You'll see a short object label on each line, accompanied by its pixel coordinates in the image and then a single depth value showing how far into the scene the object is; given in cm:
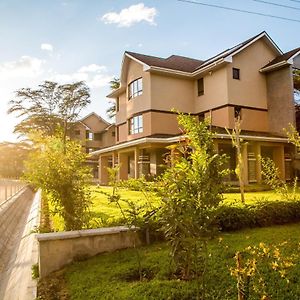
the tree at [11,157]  4978
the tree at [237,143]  1076
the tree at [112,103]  3815
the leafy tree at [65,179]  648
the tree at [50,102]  4162
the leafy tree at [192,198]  402
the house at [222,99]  2228
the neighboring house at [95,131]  4937
